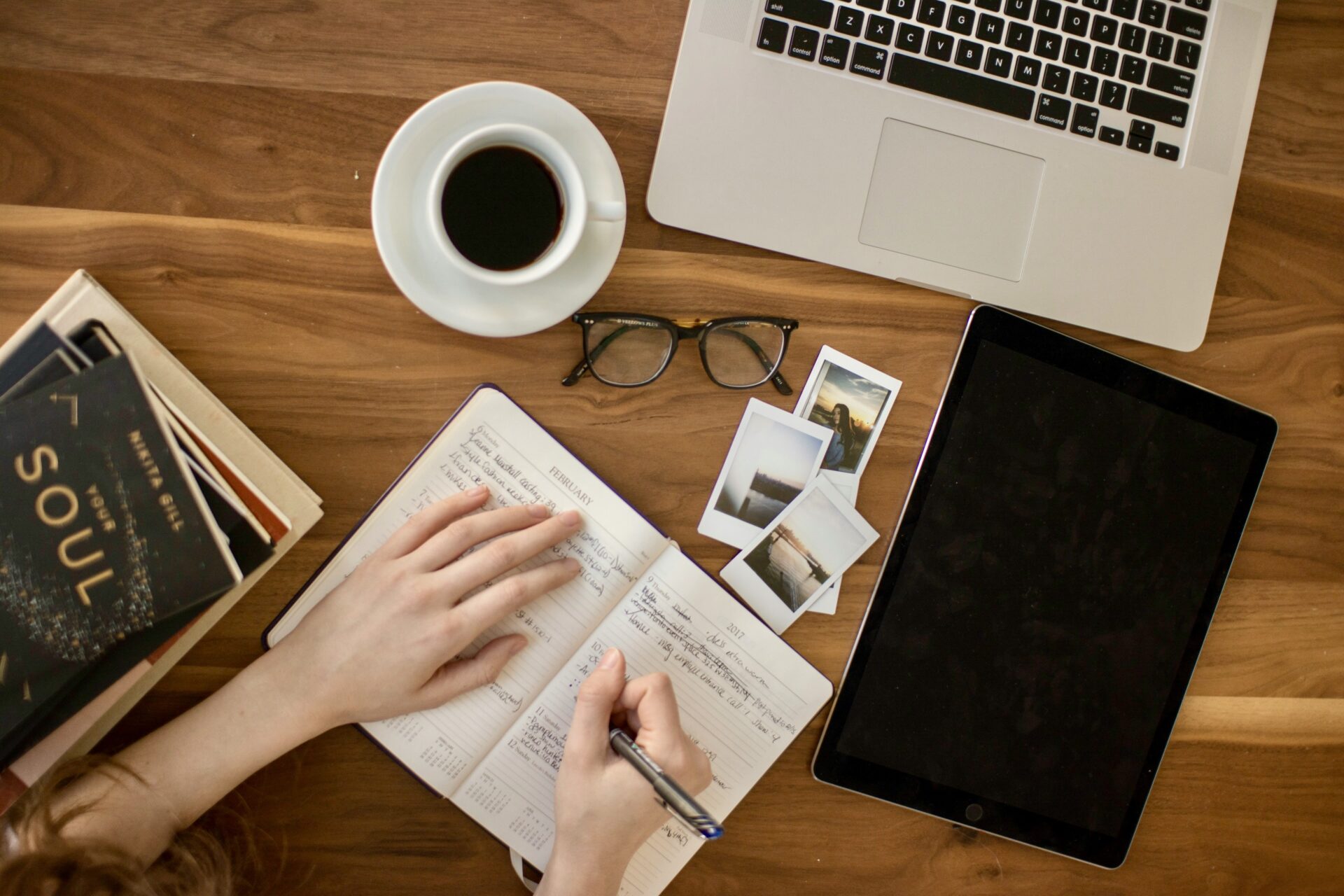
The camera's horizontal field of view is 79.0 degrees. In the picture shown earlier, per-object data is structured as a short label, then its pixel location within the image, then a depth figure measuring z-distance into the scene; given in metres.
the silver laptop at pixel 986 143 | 0.71
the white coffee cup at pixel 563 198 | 0.62
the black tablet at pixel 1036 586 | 0.76
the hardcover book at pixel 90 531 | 0.60
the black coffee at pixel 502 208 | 0.65
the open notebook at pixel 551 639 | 0.74
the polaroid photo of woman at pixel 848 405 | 0.78
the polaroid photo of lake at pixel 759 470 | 0.77
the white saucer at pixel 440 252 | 0.63
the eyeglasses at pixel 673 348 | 0.75
